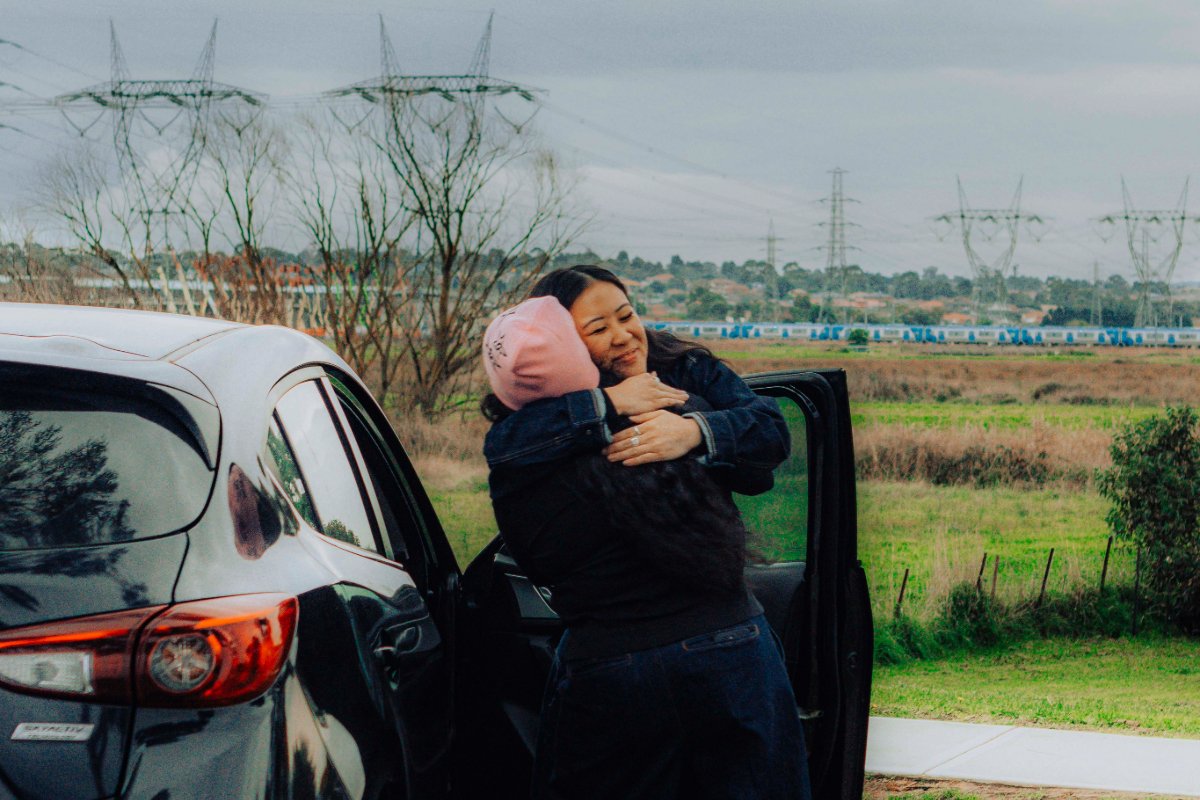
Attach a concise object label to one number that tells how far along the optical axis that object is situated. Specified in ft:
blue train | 321.73
